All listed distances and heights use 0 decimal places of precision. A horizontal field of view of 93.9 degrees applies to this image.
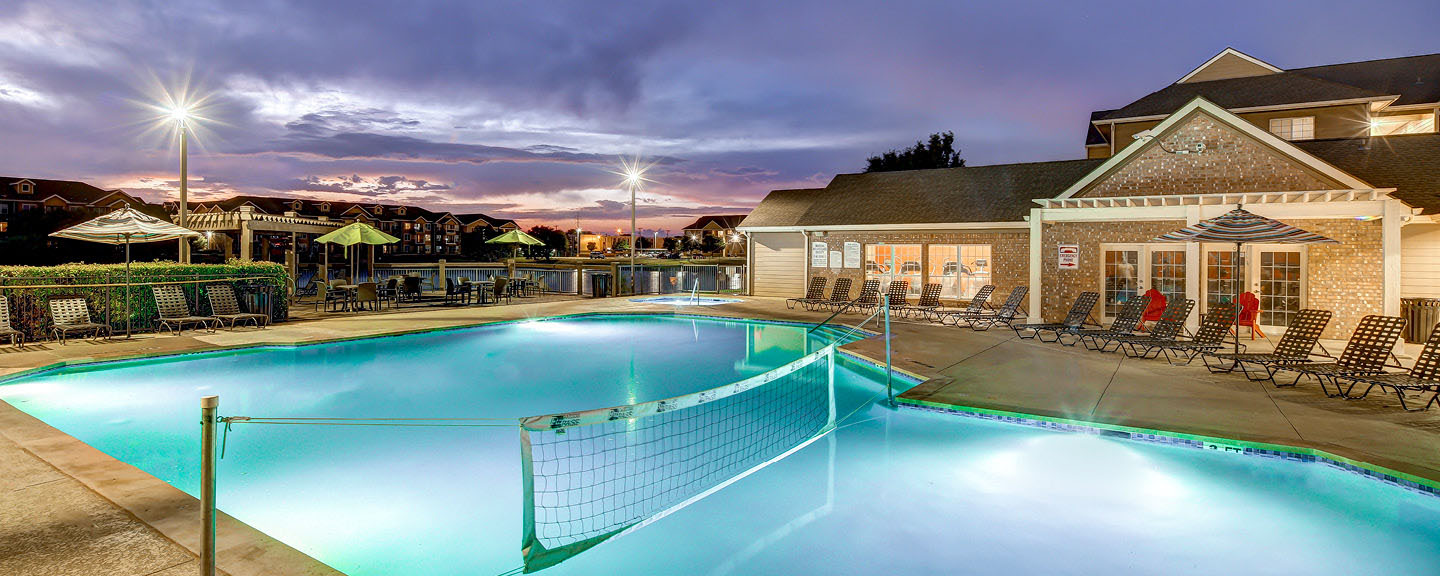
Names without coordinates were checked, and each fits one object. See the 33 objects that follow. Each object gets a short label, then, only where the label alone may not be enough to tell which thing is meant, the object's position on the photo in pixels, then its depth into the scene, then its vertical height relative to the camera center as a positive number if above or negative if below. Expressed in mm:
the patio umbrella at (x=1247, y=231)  9922 +806
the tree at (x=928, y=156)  53250 +10181
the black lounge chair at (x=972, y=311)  15891 -649
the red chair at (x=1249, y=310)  12727 -482
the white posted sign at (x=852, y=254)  22812 +982
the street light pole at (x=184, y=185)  15312 +2184
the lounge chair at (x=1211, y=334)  10570 -795
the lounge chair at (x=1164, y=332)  11008 -803
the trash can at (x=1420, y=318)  12344 -609
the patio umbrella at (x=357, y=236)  19219 +1353
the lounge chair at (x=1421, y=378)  7250 -1057
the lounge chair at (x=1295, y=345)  9070 -854
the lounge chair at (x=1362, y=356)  8047 -886
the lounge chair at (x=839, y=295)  20062 -349
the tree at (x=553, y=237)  114688 +8173
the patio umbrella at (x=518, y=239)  24094 +1583
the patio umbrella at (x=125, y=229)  13164 +1042
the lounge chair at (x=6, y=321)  11752 -705
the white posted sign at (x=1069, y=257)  15445 +623
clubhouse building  12906 +1805
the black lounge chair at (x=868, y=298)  19203 -421
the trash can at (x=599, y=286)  24891 -122
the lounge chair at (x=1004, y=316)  15157 -725
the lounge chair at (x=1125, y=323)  11922 -705
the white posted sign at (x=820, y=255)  23516 +994
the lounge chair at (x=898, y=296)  19031 -354
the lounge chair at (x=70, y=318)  12336 -690
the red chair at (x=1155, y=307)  13734 -467
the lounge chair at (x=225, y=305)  14719 -519
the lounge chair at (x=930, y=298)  18141 -391
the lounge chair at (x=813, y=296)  19956 -381
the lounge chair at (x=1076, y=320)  12836 -691
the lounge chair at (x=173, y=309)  13867 -569
